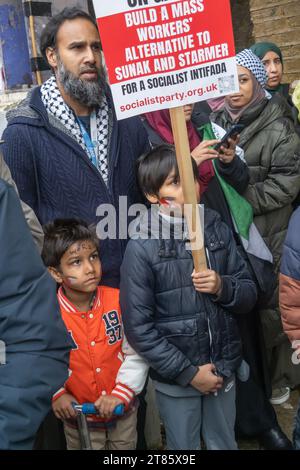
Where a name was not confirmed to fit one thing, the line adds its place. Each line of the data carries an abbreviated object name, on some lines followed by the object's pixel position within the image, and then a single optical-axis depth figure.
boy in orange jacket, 2.37
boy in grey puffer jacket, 2.32
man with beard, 2.54
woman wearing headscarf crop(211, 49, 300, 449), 3.11
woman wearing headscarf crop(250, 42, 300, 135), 4.63
